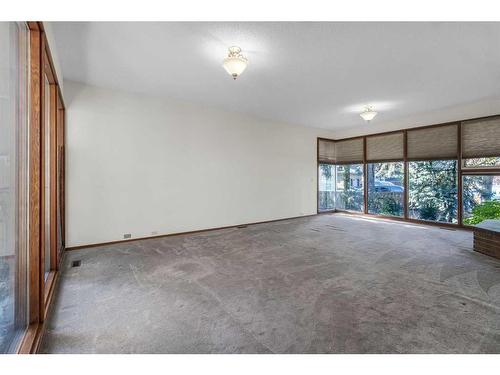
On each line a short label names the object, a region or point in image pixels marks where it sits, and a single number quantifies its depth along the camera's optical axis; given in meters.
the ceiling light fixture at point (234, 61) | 3.36
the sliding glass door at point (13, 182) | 1.53
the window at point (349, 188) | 8.54
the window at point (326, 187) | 8.85
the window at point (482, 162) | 5.62
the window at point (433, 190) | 6.38
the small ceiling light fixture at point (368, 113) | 6.11
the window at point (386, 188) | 7.44
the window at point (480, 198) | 5.61
